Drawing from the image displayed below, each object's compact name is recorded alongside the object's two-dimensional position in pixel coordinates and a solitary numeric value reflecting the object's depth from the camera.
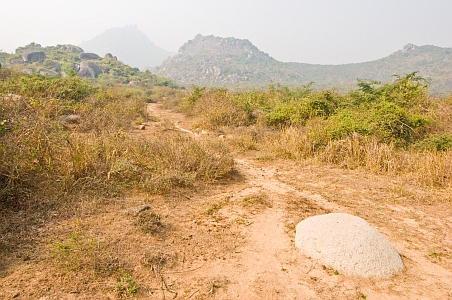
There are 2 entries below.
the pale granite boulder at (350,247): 2.84
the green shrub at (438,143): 6.09
